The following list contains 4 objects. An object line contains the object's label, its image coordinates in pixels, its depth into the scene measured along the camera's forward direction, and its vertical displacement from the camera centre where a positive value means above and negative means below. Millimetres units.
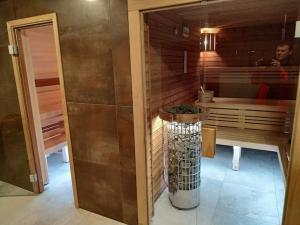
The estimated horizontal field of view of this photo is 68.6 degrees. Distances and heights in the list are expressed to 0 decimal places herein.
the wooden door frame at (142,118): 1351 -378
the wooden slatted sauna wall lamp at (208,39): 3393 +385
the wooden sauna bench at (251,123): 2650 -816
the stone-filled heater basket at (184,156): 2053 -892
